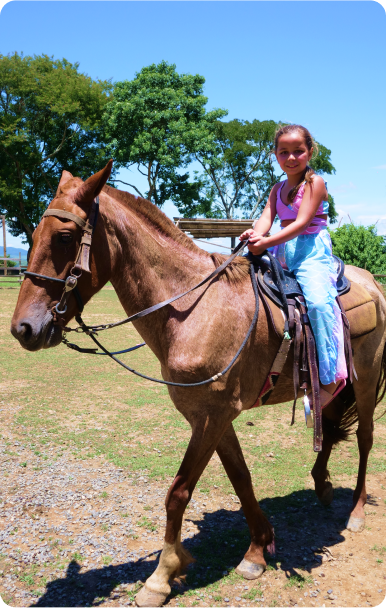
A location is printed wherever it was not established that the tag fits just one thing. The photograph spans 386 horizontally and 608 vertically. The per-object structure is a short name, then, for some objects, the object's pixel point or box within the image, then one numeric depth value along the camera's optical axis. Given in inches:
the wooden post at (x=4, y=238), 1610.7
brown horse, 98.7
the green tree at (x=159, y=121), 1057.5
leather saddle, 122.3
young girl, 117.7
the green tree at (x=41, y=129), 1119.0
